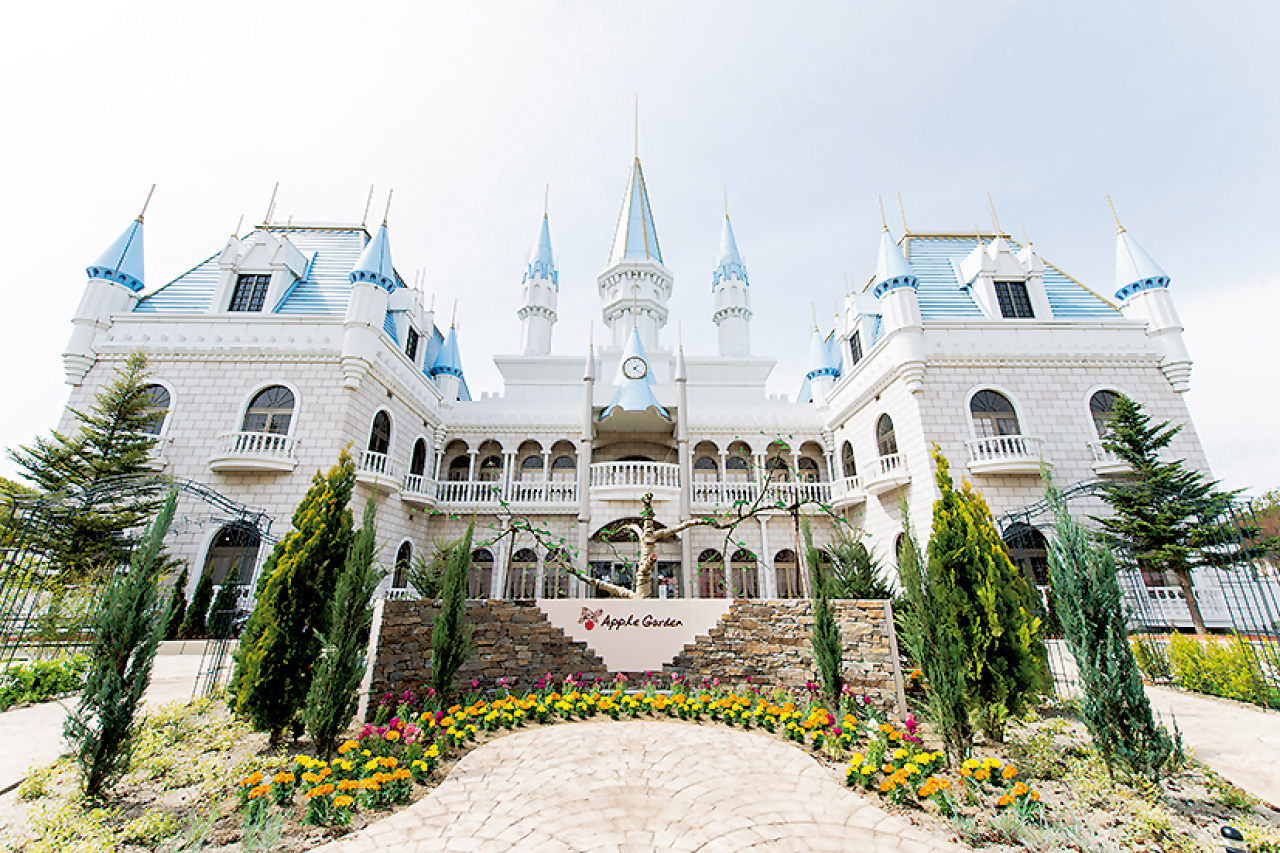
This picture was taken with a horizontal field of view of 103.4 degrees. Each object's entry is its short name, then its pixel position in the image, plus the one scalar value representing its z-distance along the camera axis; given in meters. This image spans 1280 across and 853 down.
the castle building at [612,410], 14.76
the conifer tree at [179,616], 12.48
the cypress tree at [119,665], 4.76
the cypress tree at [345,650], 5.62
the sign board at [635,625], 8.67
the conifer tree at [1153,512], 11.71
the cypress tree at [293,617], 6.12
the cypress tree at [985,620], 6.29
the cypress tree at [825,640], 7.43
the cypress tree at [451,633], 7.07
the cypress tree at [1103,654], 4.95
